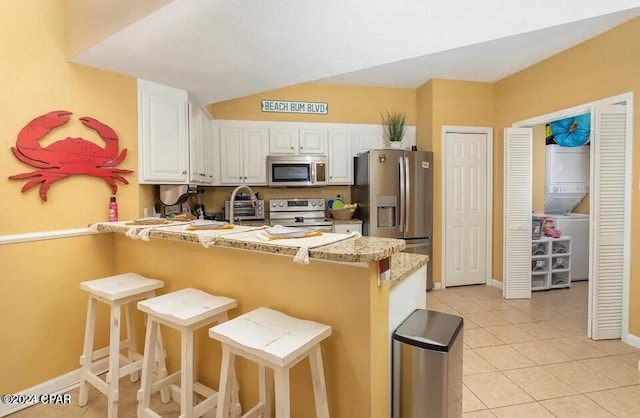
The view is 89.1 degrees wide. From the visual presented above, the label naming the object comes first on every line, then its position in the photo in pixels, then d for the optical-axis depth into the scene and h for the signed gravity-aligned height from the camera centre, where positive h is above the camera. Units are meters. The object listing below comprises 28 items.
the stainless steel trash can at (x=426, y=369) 1.39 -0.75
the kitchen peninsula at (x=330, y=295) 1.38 -0.47
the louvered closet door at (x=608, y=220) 2.78 -0.17
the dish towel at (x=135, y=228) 1.95 -0.16
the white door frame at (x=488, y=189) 4.25 +0.15
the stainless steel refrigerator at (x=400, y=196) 3.98 +0.06
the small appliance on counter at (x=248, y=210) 3.95 -0.10
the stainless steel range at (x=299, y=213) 4.08 -0.15
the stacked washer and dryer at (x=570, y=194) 4.57 +0.09
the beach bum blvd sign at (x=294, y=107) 4.30 +1.27
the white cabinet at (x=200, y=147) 3.04 +0.57
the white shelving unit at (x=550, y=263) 4.20 -0.82
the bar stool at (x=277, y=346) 1.21 -0.55
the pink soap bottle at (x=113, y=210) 2.43 -0.06
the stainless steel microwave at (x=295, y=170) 4.08 +0.40
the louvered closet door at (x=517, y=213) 3.84 -0.15
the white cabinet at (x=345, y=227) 4.00 -0.32
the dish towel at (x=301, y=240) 1.34 -0.18
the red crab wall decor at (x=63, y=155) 2.04 +0.33
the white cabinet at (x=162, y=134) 2.61 +0.57
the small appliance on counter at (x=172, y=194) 2.87 +0.07
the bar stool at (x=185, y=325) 1.50 -0.60
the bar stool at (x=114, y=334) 1.82 -0.80
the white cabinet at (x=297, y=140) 4.21 +0.80
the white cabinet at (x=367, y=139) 4.43 +0.85
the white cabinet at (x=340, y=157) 4.33 +0.59
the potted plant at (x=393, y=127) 4.34 +1.00
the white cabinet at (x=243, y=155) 4.08 +0.59
